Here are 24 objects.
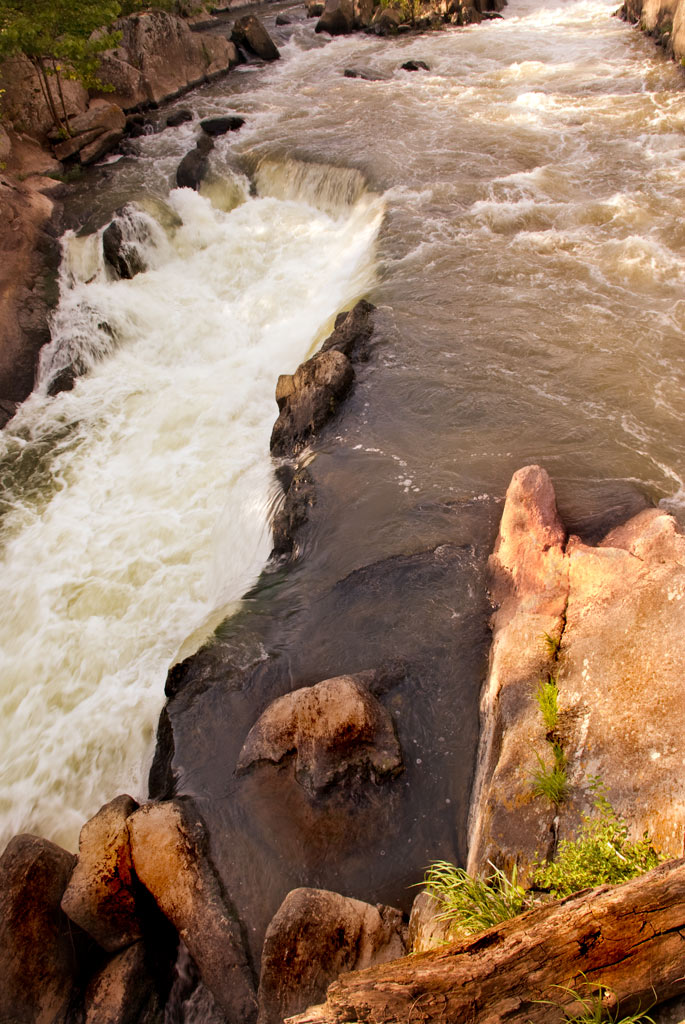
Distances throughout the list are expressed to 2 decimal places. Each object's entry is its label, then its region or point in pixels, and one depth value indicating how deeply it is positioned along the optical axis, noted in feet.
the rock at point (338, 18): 80.43
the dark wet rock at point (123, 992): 15.98
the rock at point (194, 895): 15.53
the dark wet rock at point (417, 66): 66.80
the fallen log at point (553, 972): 9.73
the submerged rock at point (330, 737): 17.75
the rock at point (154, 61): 61.00
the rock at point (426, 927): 13.03
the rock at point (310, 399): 29.89
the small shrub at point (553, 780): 14.56
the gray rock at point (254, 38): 72.79
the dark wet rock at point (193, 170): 50.55
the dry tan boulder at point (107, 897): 16.88
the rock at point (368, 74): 66.08
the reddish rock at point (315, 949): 14.46
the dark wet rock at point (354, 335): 32.71
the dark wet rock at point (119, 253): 44.32
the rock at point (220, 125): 57.06
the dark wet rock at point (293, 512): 25.55
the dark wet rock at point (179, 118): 59.41
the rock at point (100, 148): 53.72
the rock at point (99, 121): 54.90
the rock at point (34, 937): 16.65
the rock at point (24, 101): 52.11
